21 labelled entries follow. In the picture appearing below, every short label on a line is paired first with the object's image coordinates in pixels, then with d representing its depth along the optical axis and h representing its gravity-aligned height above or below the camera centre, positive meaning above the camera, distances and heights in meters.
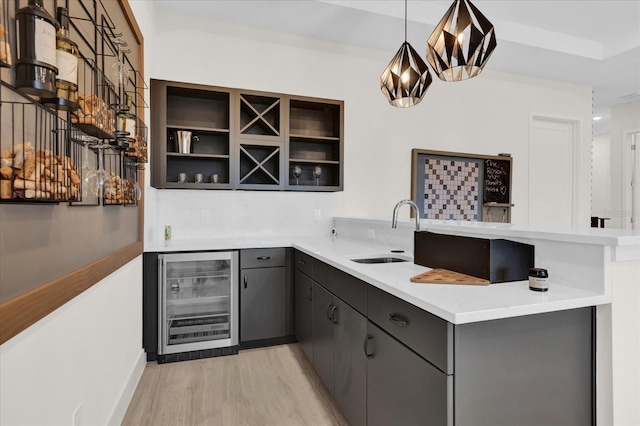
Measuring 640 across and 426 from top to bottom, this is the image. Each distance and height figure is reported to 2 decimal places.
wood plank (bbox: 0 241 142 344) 0.85 -0.26
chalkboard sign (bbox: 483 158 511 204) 4.46 +0.42
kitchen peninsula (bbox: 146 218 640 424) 1.15 -0.31
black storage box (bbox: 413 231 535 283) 1.53 -0.21
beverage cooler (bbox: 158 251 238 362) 2.71 -0.76
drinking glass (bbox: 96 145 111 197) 1.36 +0.14
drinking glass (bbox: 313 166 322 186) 3.58 +0.42
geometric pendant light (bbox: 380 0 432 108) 2.19 +0.85
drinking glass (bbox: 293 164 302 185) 3.43 +0.40
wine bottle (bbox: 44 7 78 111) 0.94 +0.37
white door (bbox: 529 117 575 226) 4.82 +0.57
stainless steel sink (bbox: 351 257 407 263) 2.41 -0.33
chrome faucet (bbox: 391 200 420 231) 2.02 -0.02
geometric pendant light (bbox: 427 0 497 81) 1.63 +0.81
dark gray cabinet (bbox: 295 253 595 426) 1.14 -0.56
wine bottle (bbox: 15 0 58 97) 0.83 +0.39
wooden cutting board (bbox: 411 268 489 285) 1.50 -0.29
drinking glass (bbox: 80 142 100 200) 1.25 +0.12
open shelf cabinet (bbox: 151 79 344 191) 3.07 +0.70
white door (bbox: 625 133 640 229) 5.68 +0.53
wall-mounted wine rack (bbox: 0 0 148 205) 0.83 +0.29
